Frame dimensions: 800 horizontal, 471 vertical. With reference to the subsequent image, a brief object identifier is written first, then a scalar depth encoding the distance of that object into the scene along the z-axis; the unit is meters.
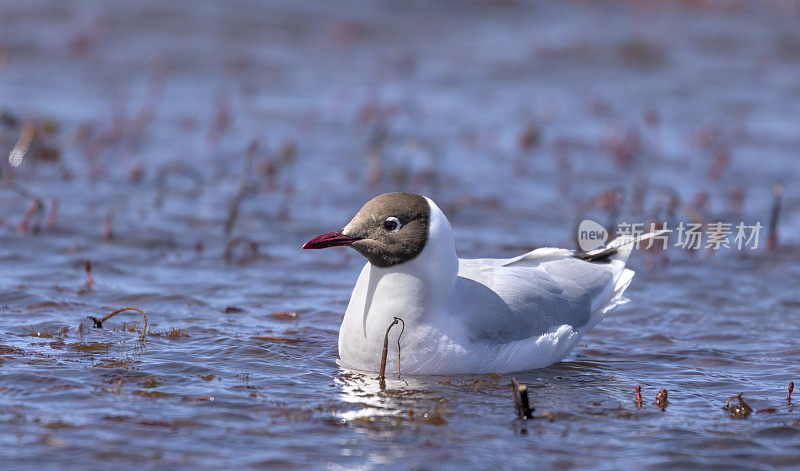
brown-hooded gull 12.49
